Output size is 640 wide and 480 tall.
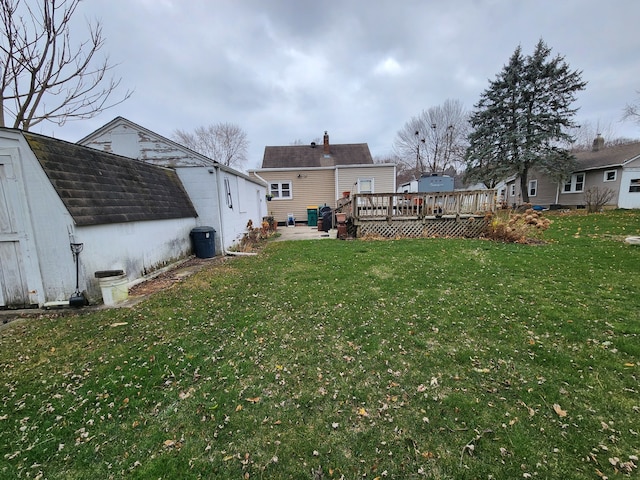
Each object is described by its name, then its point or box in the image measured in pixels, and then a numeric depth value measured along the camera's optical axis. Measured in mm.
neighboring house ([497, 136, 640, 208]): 17359
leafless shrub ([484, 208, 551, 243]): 8867
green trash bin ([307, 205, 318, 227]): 17547
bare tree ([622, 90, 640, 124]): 21000
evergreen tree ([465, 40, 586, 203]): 18828
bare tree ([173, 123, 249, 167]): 37312
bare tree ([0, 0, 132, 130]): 7141
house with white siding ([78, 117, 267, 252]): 8641
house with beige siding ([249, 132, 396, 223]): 17859
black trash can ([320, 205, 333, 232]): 14156
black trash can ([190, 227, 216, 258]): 8344
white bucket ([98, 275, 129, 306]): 4668
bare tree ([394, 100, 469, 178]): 31203
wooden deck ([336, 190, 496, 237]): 10500
